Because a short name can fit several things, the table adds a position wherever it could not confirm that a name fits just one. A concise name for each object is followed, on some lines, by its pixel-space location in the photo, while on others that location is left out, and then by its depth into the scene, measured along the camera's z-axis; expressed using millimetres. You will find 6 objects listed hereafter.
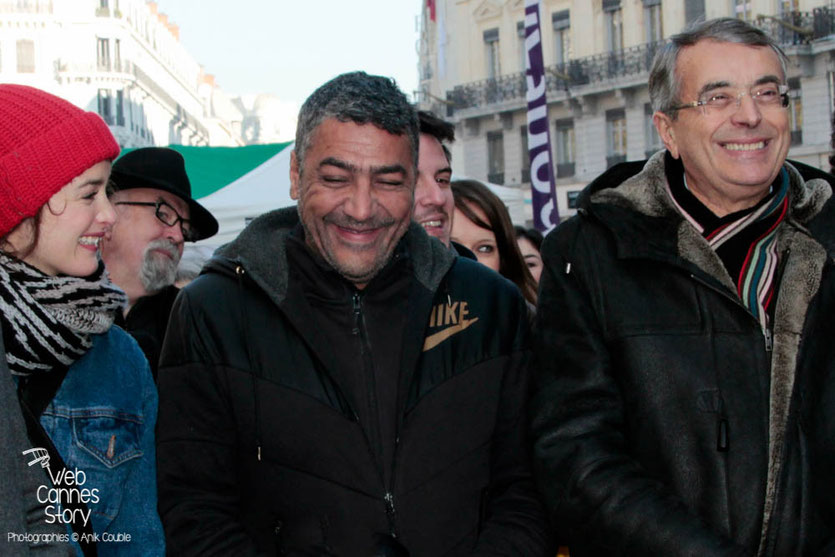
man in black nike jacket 2600
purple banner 8383
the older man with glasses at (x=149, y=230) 4455
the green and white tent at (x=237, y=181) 8273
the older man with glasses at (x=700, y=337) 2506
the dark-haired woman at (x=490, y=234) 5062
